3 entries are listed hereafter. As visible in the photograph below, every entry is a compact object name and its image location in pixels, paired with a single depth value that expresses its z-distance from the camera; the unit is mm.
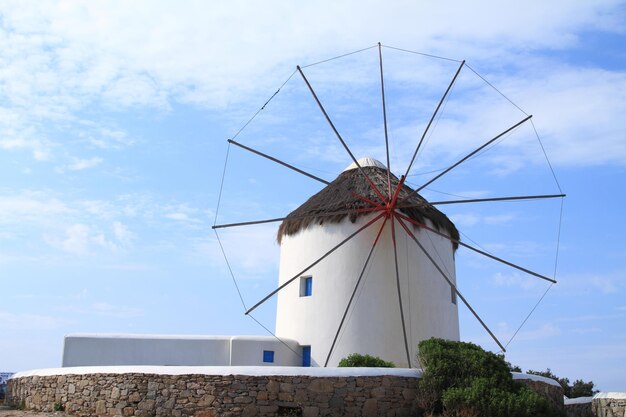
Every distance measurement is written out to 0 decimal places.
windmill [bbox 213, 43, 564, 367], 18609
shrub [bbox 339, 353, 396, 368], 16281
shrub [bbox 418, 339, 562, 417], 13477
